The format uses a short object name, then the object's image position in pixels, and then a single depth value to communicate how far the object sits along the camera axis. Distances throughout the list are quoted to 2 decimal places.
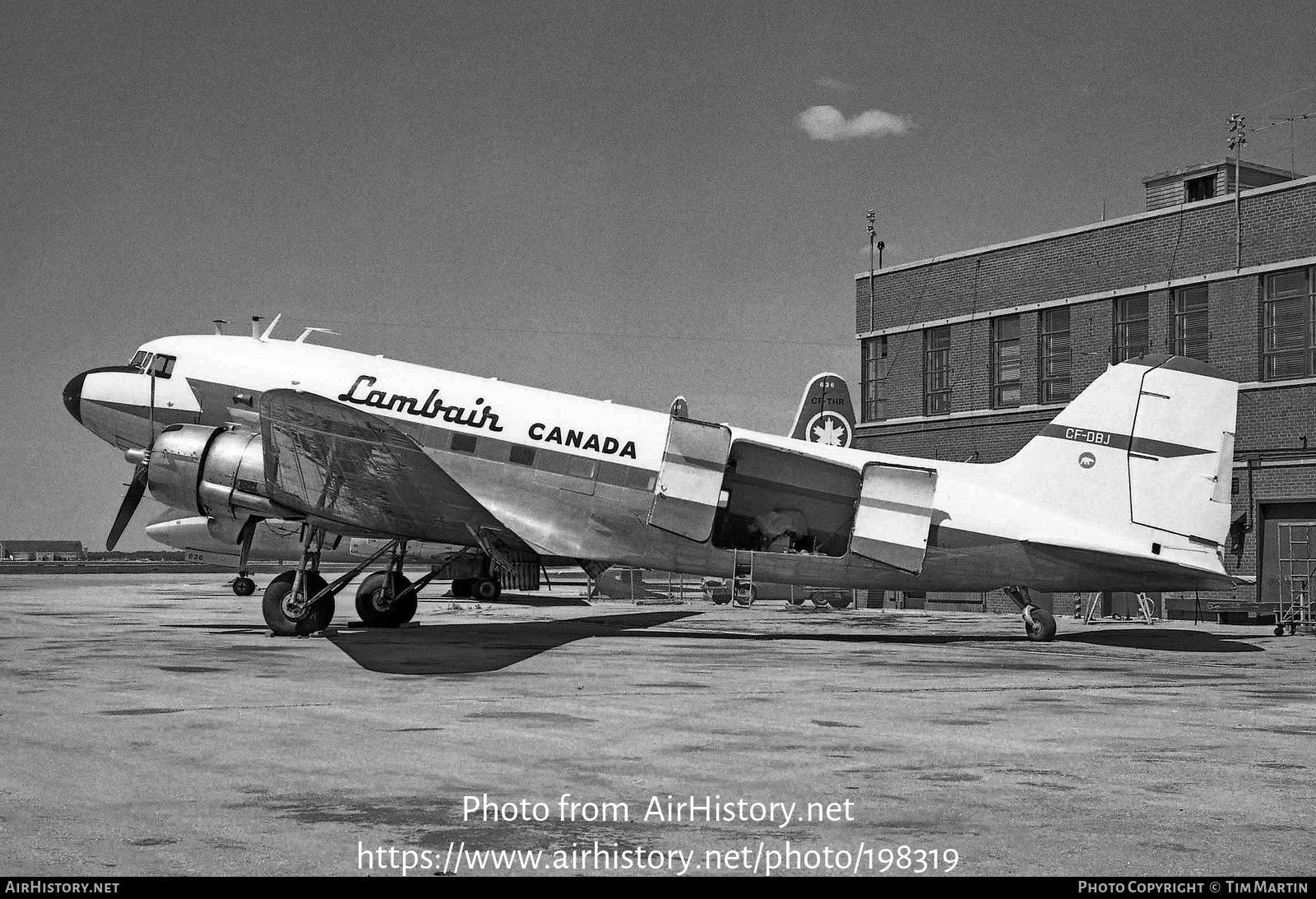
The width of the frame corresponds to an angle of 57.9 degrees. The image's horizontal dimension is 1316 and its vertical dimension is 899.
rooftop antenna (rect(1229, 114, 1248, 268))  33.53
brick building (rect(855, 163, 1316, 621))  32.41
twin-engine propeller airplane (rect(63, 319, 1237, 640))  20.89
